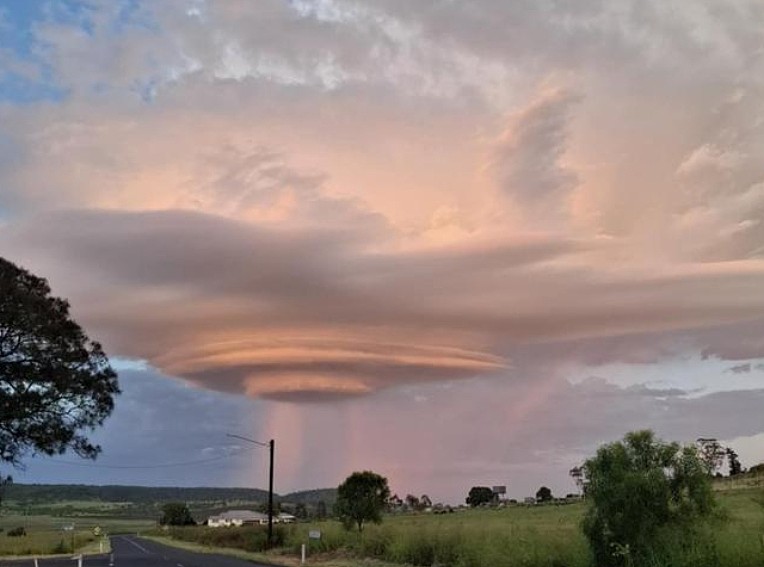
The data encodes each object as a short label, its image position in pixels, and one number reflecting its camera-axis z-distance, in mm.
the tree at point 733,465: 124875
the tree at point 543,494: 163375
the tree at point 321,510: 172750
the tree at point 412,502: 189975
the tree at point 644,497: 28094
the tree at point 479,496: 184125
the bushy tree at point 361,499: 72375
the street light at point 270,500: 75938
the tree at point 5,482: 46844
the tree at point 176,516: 184125
